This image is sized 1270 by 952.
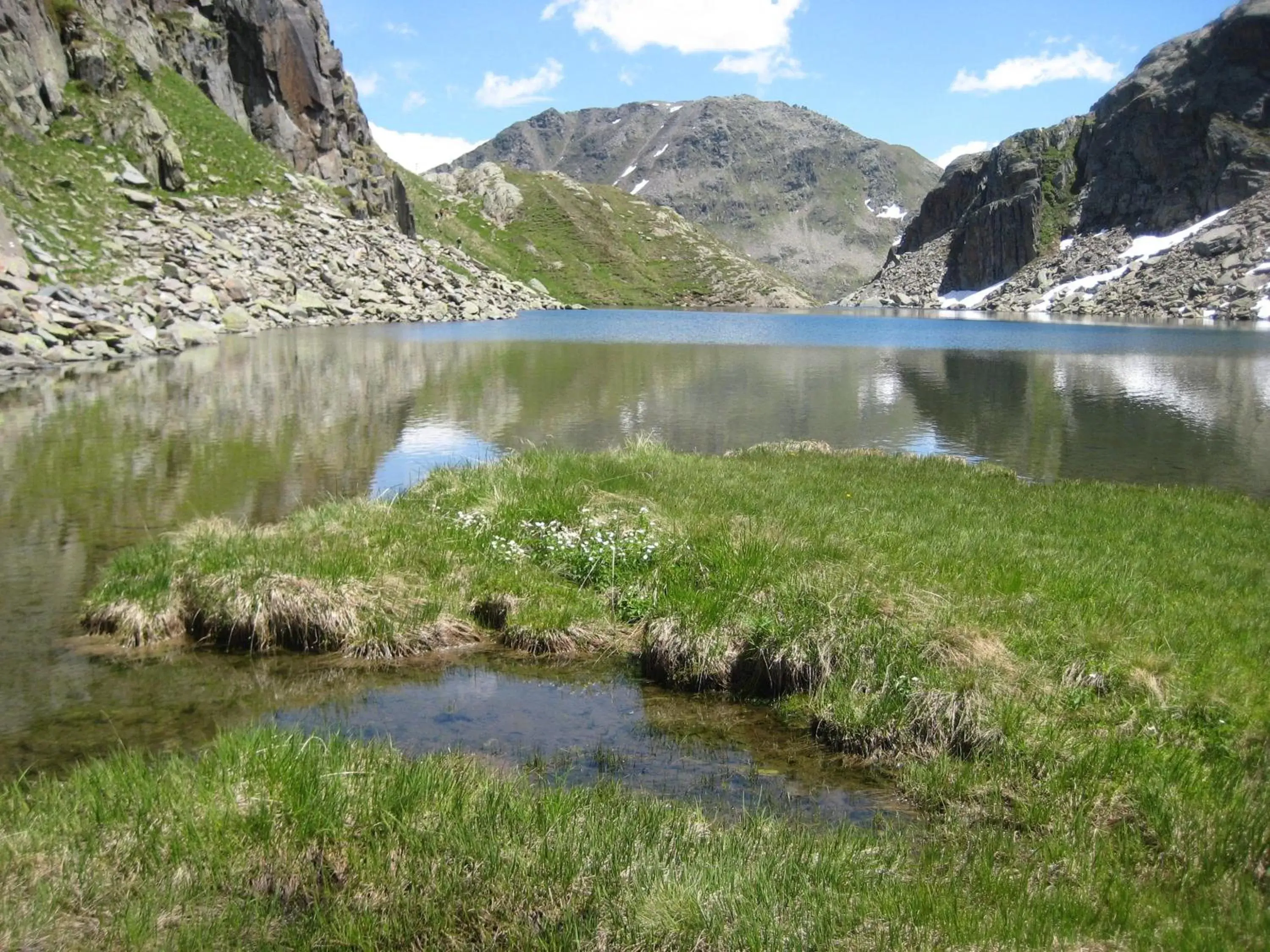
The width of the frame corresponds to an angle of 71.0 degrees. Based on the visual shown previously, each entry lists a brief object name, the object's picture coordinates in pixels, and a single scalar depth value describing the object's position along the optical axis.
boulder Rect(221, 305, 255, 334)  66.38
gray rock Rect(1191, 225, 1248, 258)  190.38
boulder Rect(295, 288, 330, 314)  80.31
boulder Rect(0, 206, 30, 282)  45.00
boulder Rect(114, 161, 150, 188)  72.88
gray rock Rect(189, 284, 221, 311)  65.06
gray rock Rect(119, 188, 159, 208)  71.31
